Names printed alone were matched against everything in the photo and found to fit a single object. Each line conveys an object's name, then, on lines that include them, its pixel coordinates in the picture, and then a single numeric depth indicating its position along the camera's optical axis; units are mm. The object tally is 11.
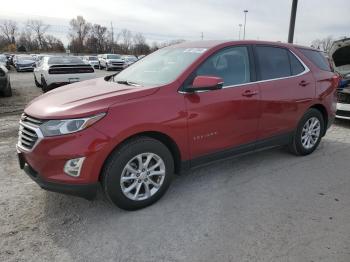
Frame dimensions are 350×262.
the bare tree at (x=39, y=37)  95906
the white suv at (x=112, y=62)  31891
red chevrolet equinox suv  3127
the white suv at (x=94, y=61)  37316
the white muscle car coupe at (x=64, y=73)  10914
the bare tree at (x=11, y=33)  99550
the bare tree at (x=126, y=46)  86312
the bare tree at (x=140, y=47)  81519
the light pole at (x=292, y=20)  12391
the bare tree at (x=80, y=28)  90500
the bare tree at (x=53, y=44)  86125
